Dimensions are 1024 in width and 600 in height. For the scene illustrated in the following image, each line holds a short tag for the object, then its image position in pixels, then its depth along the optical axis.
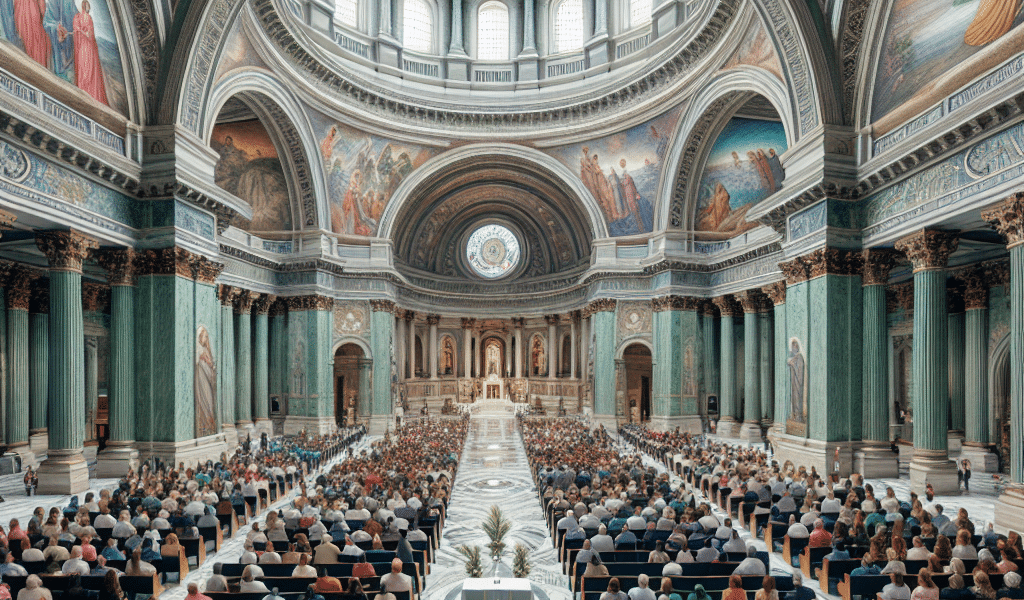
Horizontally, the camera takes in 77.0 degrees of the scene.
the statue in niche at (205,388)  19.08
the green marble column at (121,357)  17.61
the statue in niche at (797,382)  19.03
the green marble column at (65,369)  15.57
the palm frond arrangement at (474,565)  9.09
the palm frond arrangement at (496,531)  10.30
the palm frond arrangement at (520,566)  9.31
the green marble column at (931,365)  15.55
